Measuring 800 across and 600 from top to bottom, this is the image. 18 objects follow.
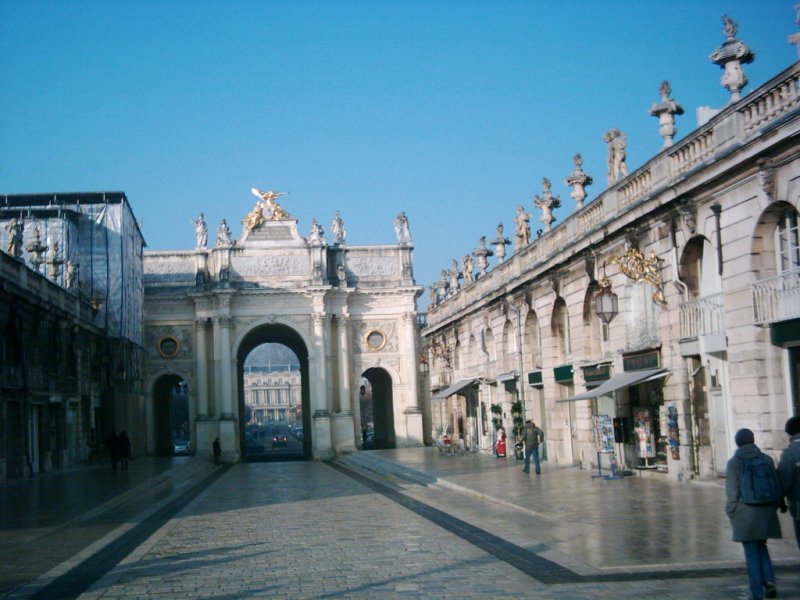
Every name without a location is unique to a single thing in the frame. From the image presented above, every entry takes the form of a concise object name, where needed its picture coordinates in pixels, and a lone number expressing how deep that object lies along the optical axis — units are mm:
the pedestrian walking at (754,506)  9023
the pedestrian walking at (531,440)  26314
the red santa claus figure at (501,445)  35906
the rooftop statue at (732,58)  19203
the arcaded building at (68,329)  31844
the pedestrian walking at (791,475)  9422
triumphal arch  55344
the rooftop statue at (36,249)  40312
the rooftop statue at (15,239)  37000
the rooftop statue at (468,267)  48625
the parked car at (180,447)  64887
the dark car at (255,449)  69375
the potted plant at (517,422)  33778
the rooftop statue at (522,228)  35875
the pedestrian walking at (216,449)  51062
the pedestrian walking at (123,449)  36125
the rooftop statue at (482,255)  44531
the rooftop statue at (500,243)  41294
